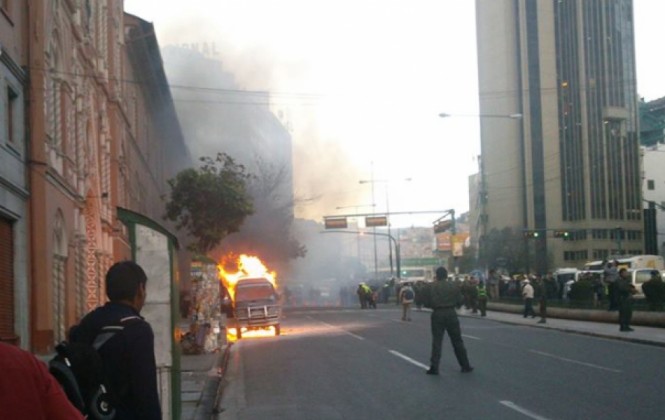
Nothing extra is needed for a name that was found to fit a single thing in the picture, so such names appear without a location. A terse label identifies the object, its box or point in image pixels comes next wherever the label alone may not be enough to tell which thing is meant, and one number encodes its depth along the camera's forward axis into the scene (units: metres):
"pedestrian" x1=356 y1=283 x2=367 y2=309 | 58.03
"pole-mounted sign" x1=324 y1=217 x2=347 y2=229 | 57.78
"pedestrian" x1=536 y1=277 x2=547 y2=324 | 33.47
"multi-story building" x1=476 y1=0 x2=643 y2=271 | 102.06
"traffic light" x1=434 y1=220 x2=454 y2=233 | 53.68
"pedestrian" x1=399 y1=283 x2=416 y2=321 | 36.57
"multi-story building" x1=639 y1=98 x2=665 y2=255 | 109.41
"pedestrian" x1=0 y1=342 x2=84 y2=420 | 2.49
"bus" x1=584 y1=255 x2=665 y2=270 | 53.31
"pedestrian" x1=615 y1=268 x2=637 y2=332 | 26.28
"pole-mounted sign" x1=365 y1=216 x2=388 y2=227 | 59.06
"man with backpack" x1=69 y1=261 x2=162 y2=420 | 4.67
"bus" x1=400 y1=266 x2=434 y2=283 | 111.56
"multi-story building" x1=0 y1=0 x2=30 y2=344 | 18.84
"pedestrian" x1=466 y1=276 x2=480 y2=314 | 43.08
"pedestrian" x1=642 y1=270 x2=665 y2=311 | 28.75
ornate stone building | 21.03
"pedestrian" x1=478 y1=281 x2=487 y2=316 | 41.38
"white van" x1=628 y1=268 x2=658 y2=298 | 44.72
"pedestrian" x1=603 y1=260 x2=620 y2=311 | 31.30
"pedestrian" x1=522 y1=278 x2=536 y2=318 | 36.75
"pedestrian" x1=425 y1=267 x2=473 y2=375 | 15.39
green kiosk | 9.06
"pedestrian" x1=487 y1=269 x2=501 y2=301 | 51.41
